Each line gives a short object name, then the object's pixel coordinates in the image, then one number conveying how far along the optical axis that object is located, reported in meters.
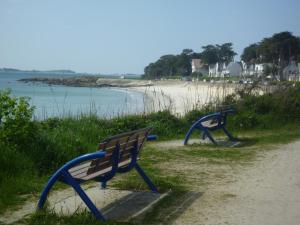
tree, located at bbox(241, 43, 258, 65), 97.38
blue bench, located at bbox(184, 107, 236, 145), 10.50
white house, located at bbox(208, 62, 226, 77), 108.21
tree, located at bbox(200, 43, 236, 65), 120.38
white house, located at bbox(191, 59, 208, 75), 116.25
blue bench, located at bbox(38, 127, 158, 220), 4.69
